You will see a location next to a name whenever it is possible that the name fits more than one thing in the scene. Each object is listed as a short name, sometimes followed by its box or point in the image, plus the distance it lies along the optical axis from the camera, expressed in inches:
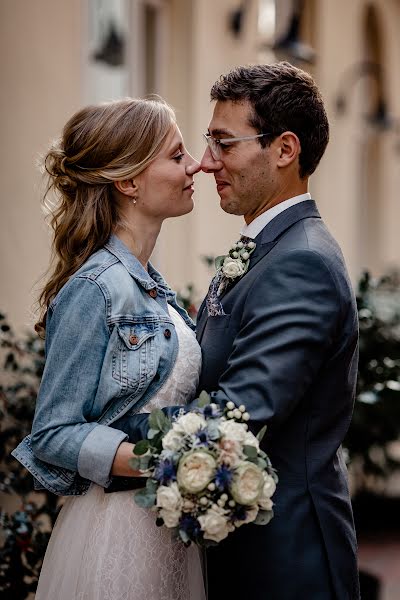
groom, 99.0
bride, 103.1
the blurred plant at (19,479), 138.6
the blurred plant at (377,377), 178.5
